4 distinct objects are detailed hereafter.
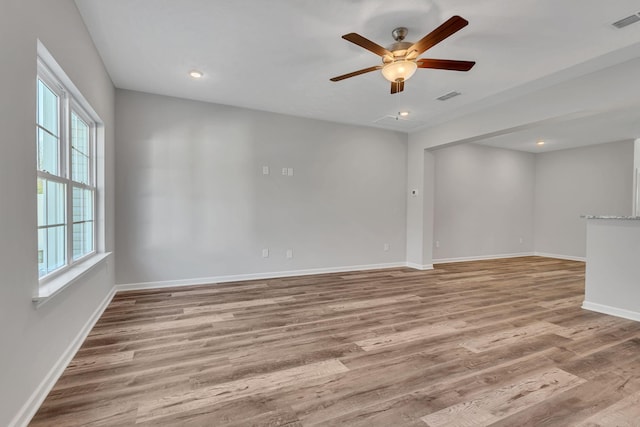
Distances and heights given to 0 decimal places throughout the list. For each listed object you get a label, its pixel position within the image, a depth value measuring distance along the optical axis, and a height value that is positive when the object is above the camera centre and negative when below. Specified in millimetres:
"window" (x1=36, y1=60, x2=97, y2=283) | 2070 +211
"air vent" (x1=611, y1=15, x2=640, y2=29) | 2467 +1608
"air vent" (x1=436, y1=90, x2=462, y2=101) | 4078 +1595
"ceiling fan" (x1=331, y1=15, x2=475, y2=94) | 2326 +1315
